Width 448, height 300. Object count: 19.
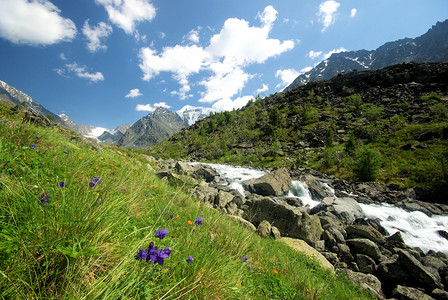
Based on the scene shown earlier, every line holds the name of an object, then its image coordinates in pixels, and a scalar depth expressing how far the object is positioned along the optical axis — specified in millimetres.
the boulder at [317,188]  17886
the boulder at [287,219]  8617
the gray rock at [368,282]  5836
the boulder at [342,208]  12180
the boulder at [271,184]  16703
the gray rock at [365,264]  7285
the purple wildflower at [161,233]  1572
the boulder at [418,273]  6289
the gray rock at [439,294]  5922
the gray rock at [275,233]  7861
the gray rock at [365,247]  7949
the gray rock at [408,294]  5647
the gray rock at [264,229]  7759
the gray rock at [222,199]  10241
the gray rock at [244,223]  7020
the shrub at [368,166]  22469
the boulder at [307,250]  6477
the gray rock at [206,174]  20828
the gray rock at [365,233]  9393
